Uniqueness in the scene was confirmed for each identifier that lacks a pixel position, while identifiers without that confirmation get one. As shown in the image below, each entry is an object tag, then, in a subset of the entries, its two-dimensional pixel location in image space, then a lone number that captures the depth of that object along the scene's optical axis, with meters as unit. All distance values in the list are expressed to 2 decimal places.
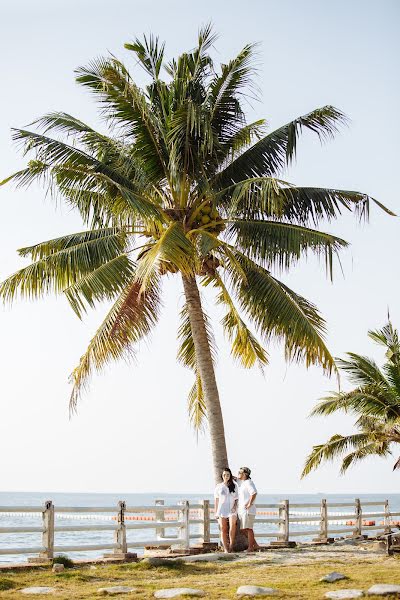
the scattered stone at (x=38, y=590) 11.22
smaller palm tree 25.48
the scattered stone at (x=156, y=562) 14.46
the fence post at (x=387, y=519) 27.42
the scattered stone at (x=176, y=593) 10.67
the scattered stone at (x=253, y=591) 10.66
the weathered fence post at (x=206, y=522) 18.33
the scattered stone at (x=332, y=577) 11.99
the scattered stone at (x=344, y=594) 10.35
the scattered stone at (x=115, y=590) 11.09
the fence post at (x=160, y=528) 18.95
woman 17.11
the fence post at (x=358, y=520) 24.88
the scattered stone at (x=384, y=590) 10.45
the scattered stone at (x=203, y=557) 15.35
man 16.98
